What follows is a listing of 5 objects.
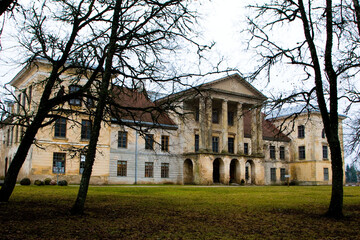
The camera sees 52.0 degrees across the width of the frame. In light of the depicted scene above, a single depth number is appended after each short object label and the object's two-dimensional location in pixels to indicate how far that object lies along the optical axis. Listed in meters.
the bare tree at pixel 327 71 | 11.27
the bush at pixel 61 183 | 29.39
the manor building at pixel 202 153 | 36.62
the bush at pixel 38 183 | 28.70
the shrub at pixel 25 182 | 28.33
